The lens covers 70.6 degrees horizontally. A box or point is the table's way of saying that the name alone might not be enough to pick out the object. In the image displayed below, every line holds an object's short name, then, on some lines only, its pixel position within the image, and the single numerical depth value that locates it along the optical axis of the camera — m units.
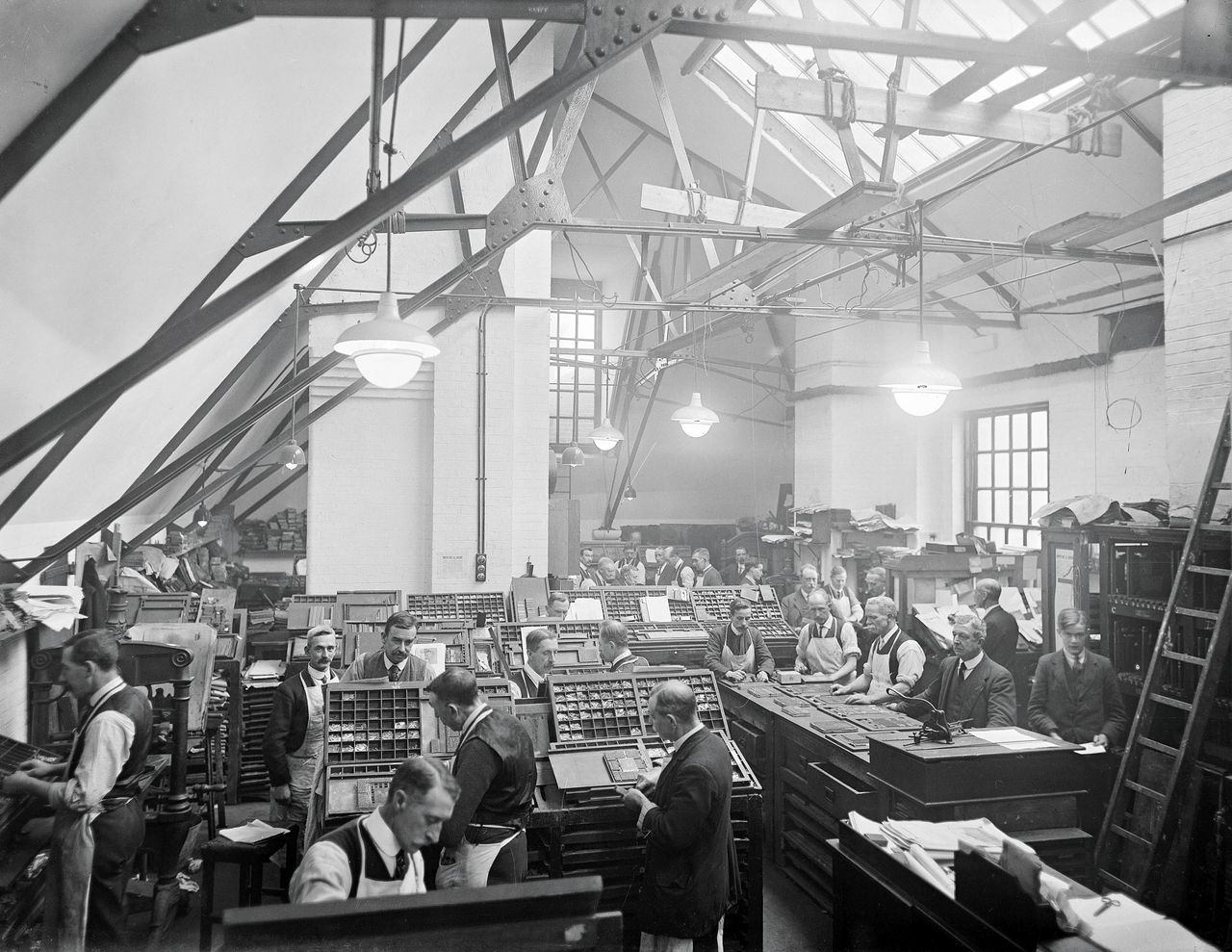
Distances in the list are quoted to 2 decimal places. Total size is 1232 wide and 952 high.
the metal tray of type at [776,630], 9.16
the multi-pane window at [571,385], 19.92
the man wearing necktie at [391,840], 2.61
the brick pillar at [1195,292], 6.63
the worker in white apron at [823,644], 8.35
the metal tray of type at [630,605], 9.40
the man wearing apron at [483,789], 3.91
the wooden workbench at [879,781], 4.34
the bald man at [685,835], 3.74
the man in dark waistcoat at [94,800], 4.01
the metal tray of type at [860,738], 4.88
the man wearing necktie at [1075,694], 5.90
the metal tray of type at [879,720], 5.54
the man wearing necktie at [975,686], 5.83
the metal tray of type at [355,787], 4.26
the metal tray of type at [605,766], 4.53
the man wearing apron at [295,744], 5.45
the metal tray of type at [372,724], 4.62
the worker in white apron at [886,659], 6.91
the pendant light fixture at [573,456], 13.20
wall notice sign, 10.98
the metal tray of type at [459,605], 9.73
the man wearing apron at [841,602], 10.18
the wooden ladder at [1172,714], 4.97
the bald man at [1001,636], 7.69
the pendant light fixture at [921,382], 5.89
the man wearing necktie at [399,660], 6.11
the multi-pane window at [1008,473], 12.66
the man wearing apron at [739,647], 8.21
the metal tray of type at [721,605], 9.56
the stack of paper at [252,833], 4.73
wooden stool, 4.60
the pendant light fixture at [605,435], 13.05
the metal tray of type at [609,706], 4.97
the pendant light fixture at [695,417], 10.72
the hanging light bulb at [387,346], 4.33
